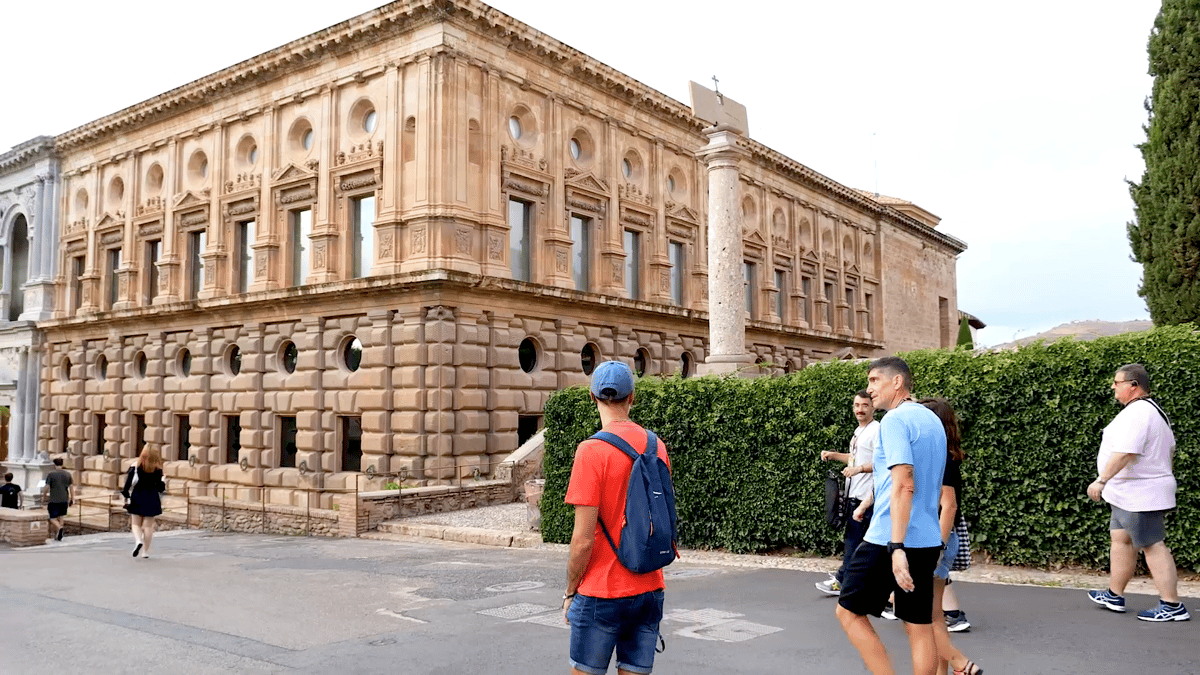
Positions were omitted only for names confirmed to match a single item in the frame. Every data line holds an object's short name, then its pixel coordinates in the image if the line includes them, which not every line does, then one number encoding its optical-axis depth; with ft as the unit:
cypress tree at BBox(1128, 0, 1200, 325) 39.42
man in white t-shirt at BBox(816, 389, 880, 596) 22.33
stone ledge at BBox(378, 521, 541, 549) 46.21
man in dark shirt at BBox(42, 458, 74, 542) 65.98
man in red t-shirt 13.25
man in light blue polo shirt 15.31
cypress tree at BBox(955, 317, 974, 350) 90.68
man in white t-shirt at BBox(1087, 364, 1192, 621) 22.91
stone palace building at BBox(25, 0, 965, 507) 70.95
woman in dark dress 44.65
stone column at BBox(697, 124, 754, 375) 58.54
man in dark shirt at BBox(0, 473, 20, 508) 67.10
